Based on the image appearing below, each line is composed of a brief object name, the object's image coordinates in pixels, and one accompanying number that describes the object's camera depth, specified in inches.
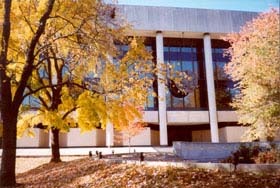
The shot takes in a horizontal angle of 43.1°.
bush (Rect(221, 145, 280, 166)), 457.7
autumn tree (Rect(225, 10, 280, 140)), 454.6
